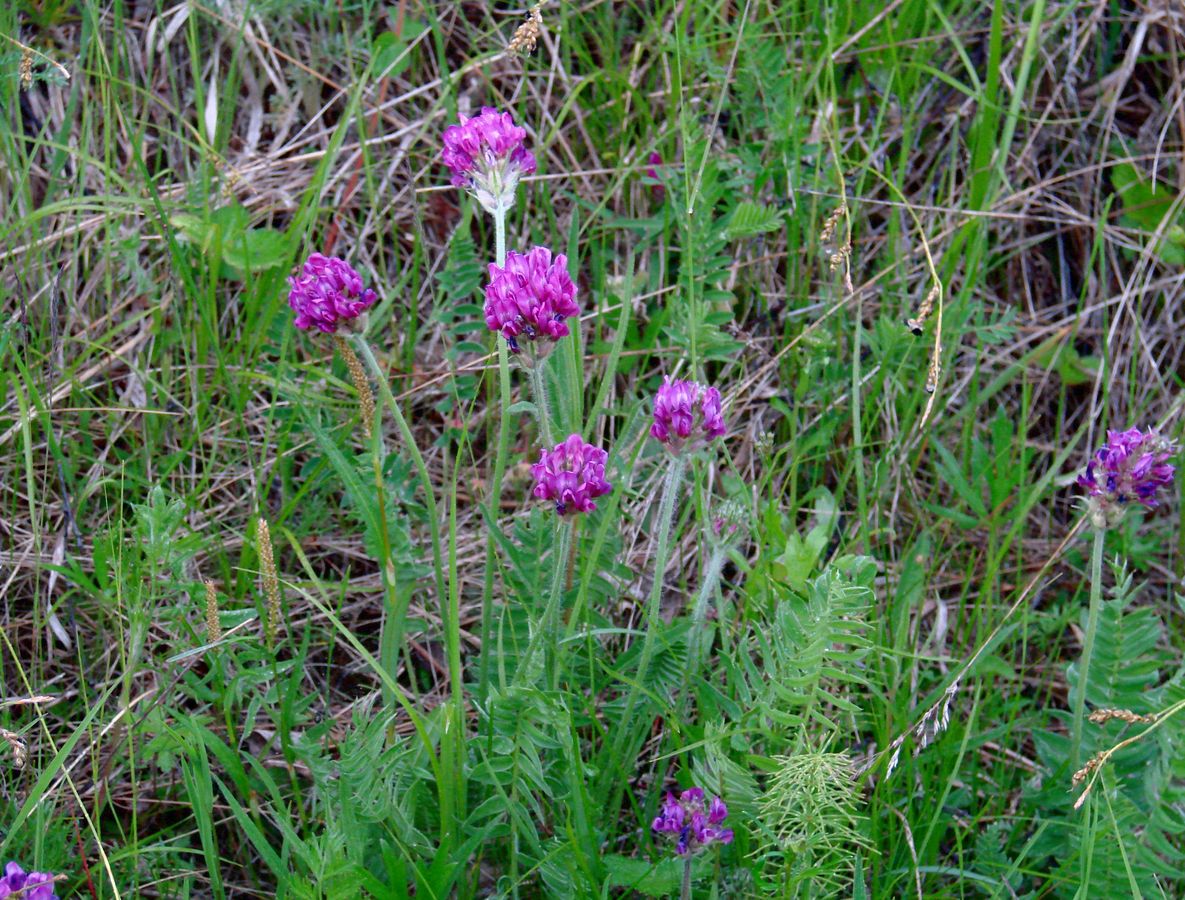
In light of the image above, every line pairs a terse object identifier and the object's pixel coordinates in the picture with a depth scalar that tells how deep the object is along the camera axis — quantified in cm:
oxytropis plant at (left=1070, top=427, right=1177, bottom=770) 119
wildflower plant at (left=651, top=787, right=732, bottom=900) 114
